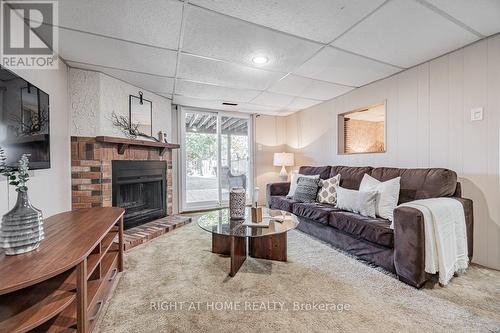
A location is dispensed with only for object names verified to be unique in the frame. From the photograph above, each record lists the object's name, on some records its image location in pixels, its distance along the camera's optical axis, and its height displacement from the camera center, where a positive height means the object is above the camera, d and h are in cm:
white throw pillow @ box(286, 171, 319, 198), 366 -33
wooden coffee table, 195 -70
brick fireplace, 260 -1
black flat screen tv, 129 +32
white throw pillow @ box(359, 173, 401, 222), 228 -35
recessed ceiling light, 236 +117
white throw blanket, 169 -60
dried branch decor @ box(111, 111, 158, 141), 291 +57
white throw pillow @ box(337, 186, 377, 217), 234 -41
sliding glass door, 442 +20
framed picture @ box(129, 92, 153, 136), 318 +81
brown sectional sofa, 171 -60
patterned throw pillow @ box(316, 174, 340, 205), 305 -37
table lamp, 474 +9
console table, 92 -63
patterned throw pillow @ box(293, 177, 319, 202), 323 -38
